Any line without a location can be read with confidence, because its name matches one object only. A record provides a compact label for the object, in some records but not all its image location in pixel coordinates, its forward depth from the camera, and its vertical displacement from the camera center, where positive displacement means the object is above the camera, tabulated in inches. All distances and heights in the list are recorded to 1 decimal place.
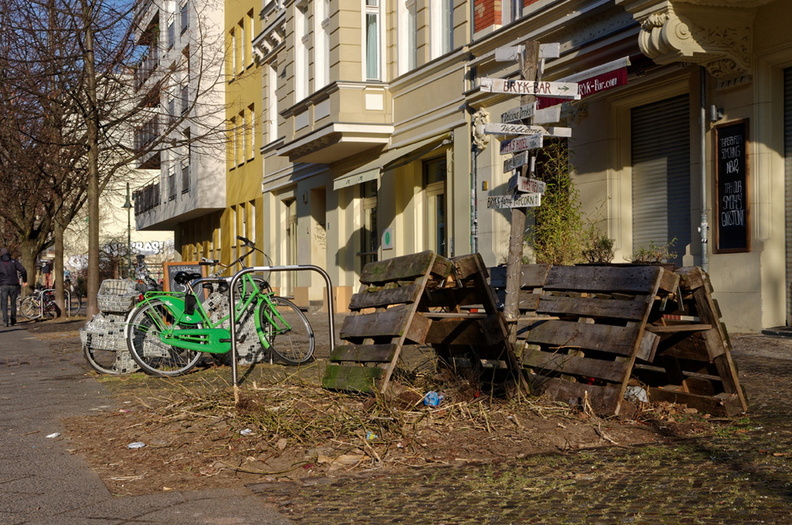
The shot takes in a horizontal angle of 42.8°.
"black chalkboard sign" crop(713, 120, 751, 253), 457.7 +37.8
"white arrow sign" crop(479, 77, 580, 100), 272.2 +50.8
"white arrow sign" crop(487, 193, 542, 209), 273.3 +19.9
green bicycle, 368.5 -18.3
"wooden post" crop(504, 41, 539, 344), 263.3 +7.9
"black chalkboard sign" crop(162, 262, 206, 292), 699.4 +3.8
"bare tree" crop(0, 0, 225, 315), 679.7 +142.0
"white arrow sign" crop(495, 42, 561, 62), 291.7 +64.3
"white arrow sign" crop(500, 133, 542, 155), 265.9 +34.8
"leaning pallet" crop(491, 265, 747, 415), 227.6 -16.0
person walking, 915.4 +1.7
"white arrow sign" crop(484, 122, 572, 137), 272.7 +39.2
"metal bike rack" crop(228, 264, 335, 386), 290.2 -1.3
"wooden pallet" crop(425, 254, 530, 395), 244.1 -12.9
